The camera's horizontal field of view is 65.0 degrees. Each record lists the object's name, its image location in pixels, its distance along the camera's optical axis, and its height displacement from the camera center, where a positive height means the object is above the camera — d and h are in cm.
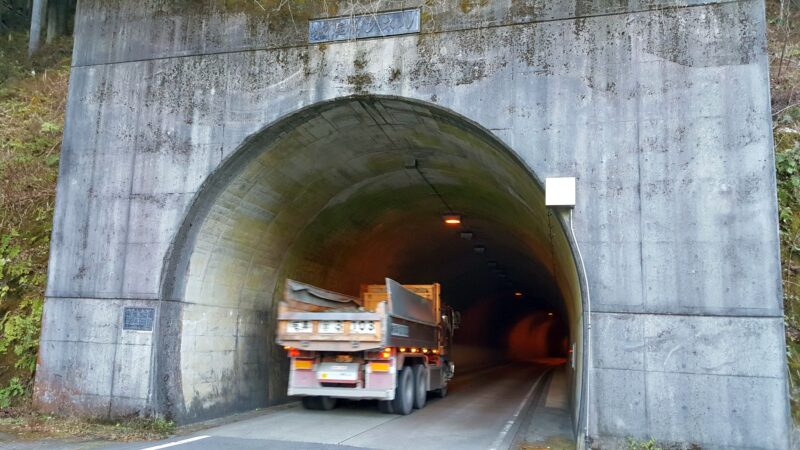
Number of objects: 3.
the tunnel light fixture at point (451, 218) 1644 +266
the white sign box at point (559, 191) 811 +170
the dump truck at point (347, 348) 1127 -55
